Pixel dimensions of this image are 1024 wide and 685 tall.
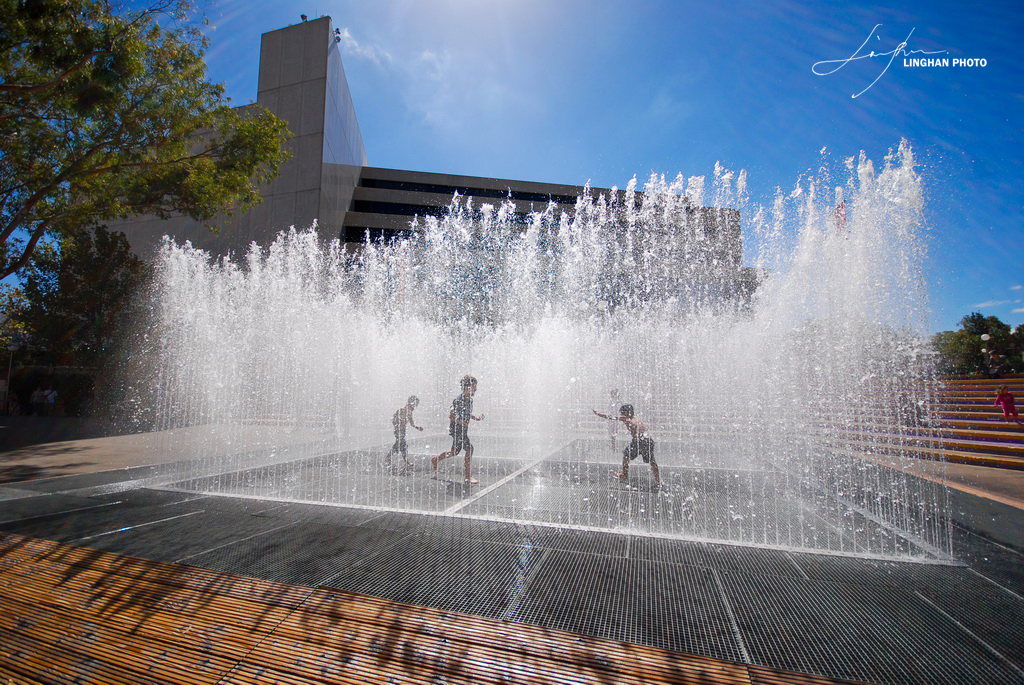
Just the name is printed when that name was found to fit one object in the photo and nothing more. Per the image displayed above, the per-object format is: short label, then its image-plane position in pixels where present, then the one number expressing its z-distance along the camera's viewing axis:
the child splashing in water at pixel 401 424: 7.79
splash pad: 5.90
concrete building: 24.92
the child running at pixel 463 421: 6.80
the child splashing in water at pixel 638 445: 6.43
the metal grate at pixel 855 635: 2.36
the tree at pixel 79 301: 18.31
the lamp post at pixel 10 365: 20.64
